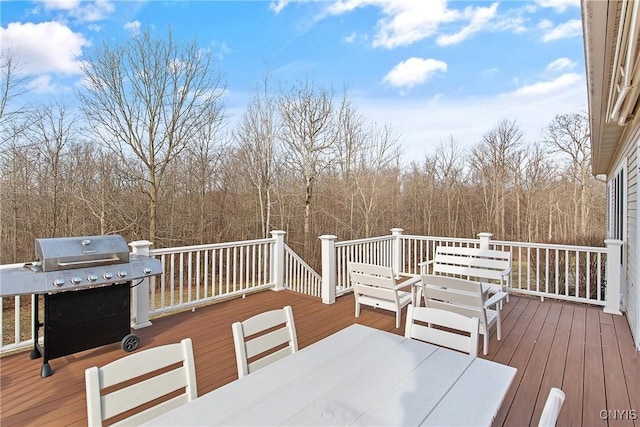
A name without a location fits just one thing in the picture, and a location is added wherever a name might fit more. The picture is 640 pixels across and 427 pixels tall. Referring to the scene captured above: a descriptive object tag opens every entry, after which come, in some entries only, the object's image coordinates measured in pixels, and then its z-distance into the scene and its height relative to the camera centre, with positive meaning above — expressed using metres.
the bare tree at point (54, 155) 7.48 +1.39
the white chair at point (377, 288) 3.92 -0.93
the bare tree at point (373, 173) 11.66 +1.49
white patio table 1.30 -0.81
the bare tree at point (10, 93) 6.54 +2.48
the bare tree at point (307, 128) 10.71 +2.85
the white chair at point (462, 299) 3.21 -0.87
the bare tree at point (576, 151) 13.40 +2.70
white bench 4.43 -0.71
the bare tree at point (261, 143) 11.03 +2.44
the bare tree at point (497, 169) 13.46 +1.88
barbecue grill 2.71 -0.62
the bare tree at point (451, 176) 13.82 +1.63
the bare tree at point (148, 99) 7.29 +2.74
